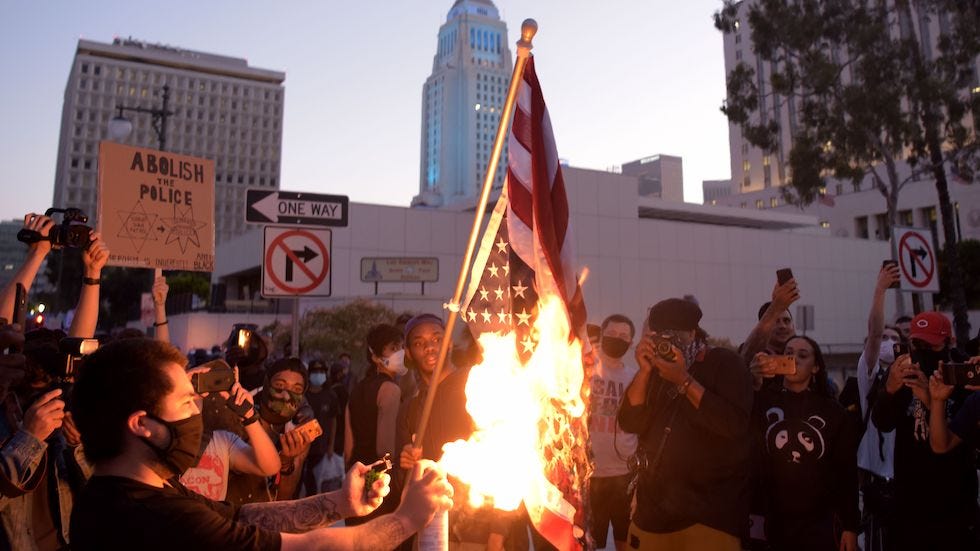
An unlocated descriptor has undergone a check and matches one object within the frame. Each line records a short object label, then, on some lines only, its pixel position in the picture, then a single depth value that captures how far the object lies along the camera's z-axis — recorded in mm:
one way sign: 6852
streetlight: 18094
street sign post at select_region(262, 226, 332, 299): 6762
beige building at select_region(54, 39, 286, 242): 137000
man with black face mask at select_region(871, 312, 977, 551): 4582
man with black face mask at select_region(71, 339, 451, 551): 2201
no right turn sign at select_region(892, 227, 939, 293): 7695
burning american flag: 3338
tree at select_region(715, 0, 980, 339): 24781
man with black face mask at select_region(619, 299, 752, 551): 3932
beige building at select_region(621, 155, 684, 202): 88812
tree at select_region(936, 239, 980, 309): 43969
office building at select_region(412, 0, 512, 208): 178875
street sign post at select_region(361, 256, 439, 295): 11336
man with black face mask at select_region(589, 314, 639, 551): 6004
